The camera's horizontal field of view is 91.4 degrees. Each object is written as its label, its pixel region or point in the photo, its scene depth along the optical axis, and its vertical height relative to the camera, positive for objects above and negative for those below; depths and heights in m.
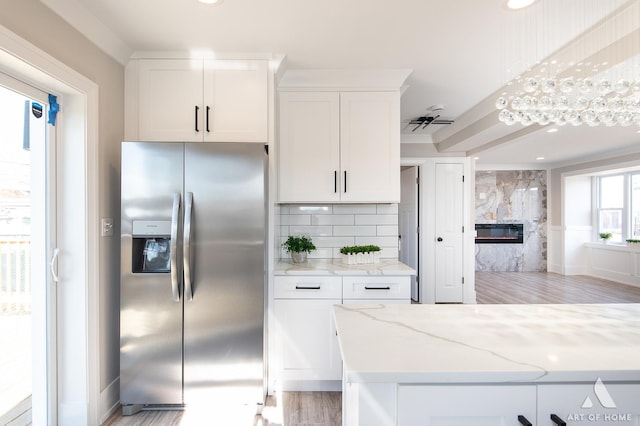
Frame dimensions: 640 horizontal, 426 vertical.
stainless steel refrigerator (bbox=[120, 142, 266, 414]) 1.99 -0.42
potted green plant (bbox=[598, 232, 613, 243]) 6.52 -0.47
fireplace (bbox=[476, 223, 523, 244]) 7.33 -0.50
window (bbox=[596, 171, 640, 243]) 6.18 +0.15
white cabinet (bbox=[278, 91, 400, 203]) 2.59 +0.55
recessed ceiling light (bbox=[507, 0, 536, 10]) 1.69 +1.15
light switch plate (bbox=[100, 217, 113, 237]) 2.01 -0.09
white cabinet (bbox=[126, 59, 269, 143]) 2.27 +0.83
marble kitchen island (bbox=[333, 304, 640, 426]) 0.80 -0.45
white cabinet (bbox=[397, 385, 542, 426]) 0.83 -0.51
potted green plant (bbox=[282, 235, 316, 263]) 2.68 -0.31
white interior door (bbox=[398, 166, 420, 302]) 4.76 -0.12
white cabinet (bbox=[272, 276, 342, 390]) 2.30 -0.87
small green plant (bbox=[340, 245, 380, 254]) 2.63 -0.31
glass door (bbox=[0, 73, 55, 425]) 1.66 -0.25
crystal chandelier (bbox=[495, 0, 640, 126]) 1.59 +0.66
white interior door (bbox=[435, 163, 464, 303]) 4.74 -0.20
